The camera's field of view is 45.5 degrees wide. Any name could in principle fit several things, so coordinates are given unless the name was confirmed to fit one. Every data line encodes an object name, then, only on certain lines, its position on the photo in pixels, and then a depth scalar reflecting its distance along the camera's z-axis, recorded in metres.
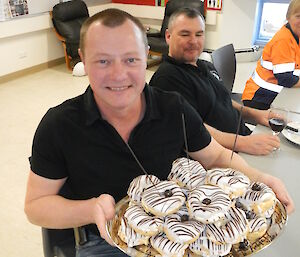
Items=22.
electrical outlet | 5.05
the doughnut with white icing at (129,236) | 0.90
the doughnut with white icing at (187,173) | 1.02
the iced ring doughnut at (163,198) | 0.89
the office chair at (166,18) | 5.04
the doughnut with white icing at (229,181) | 0.95
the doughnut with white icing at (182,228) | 0.85
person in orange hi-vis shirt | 2.38
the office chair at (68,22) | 5.00
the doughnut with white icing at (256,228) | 0.93
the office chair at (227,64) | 2.60
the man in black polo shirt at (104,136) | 1.15
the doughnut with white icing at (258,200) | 0.96
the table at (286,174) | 1.04
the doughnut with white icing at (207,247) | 0.87
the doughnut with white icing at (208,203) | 0.86
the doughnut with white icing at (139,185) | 0.98
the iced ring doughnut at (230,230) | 0.87
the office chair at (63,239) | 1.29
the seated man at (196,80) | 1.80
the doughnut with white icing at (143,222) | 0.87
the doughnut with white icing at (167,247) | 0.86
